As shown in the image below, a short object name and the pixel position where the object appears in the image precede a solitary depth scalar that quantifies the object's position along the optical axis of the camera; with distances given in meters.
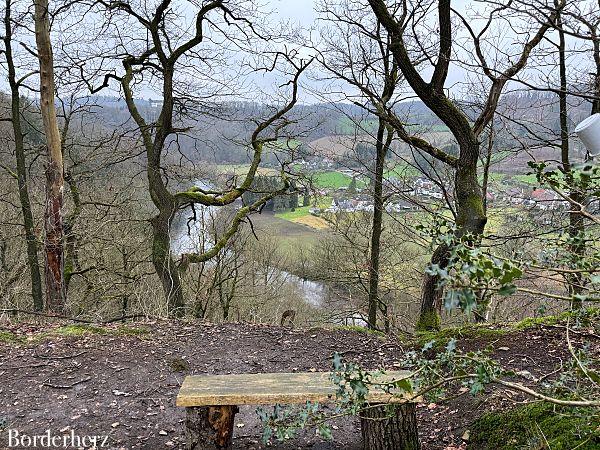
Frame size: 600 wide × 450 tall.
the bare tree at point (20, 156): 8.39
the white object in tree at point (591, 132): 1.57
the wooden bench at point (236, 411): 3.04
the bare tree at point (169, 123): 8.72
